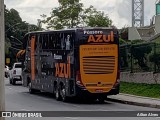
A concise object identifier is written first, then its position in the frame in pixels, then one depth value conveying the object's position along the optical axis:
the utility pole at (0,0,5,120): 9.97
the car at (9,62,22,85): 43.91
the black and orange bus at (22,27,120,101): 24.45
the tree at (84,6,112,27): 54.38
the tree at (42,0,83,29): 53.28
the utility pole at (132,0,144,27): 80.80
